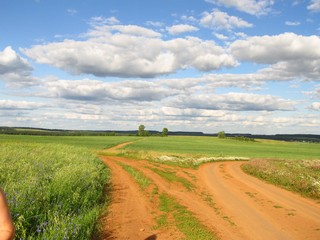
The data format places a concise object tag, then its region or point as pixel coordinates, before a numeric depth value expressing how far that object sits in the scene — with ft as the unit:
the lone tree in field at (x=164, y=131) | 556.64
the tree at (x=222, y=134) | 511.81
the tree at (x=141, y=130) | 522.47
